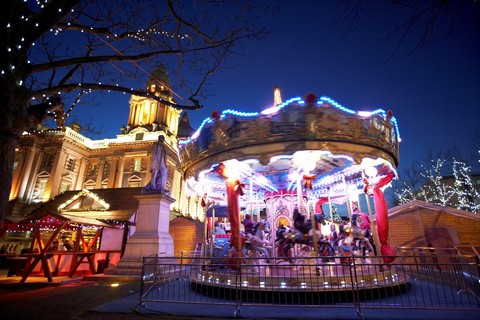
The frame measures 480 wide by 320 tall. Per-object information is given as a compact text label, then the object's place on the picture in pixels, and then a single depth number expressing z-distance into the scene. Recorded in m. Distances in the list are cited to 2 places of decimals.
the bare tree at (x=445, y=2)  3.88
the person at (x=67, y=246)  14.51
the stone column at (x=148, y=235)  10.12
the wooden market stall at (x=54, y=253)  9.43
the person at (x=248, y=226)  9.24
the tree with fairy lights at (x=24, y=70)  4.40
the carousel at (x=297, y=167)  6.43
